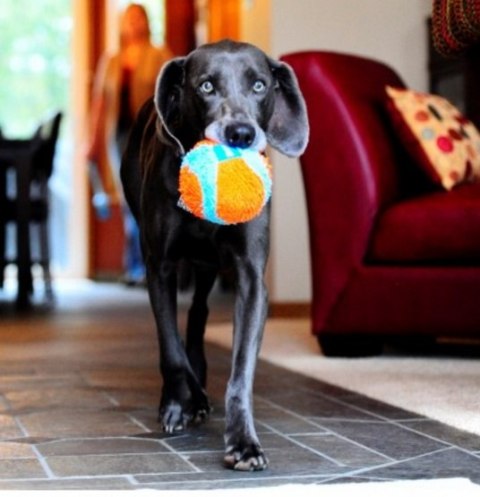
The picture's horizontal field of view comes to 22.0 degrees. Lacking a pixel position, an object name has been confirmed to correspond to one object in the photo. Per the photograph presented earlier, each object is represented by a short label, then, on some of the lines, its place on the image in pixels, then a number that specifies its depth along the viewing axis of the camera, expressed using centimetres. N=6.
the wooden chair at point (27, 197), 583
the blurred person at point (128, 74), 713
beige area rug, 252
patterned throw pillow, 354
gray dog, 200
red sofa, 332
